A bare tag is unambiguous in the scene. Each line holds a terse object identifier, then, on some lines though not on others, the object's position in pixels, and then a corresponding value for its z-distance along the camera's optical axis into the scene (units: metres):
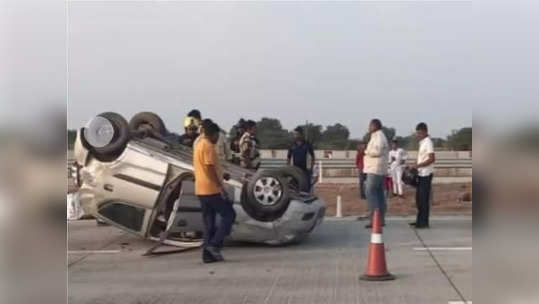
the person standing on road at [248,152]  11.21
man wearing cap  10.63
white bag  12.29
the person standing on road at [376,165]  10.30
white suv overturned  9.02
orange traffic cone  7.43
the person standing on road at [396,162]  18.55
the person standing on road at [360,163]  16.44
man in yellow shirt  8.40
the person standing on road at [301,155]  12.22
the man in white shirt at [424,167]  10.94
